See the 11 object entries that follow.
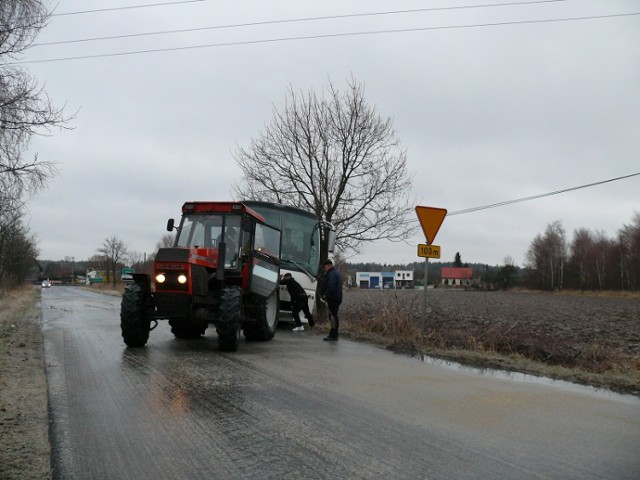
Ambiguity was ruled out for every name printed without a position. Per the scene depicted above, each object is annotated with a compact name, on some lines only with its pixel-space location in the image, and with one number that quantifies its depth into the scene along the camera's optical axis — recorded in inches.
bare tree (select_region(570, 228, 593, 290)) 3516.2
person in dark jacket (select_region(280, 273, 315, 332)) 555.5
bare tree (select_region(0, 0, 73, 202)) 465.7
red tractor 374.6
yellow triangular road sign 444.5
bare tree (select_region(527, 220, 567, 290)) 3764.8
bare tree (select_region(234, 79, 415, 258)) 730.2
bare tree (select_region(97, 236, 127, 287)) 2837.1
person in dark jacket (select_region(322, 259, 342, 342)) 484.4
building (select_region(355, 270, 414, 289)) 5451.8
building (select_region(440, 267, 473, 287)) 5698.8
